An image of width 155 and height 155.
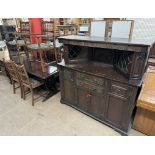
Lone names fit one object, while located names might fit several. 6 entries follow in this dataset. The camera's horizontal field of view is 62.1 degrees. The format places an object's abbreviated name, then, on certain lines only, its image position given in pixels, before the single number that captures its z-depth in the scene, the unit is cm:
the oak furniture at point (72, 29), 591
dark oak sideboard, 176
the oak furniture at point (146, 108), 185
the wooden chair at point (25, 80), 258
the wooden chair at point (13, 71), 274
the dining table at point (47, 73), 283
